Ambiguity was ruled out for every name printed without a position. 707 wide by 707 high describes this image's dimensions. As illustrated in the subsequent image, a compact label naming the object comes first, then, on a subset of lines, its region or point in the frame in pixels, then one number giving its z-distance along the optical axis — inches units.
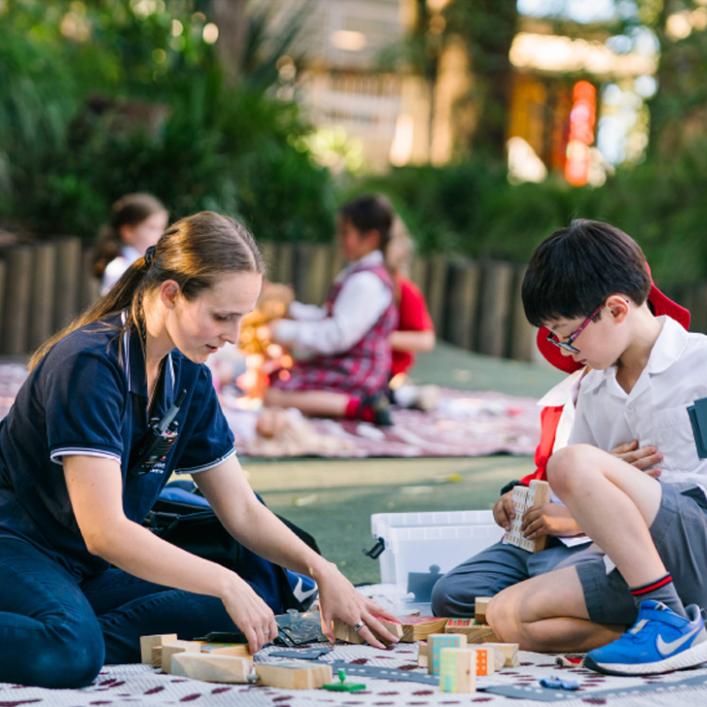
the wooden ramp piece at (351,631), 259.1
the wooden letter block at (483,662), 237.3
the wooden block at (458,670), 223.6
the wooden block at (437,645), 235.3
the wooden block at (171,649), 239.9
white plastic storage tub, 307.6
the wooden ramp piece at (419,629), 263.7
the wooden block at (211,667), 230.2
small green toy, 224.7
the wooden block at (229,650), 240.2
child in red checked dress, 552.1
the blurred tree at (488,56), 1334.9
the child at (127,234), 534.3
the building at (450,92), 1279.5
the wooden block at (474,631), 263.9
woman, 230.1
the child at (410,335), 601.0
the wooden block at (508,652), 245.8
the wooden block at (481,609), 274.1
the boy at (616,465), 249.8
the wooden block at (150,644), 244.7
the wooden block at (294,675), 225.3
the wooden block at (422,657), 242.4
